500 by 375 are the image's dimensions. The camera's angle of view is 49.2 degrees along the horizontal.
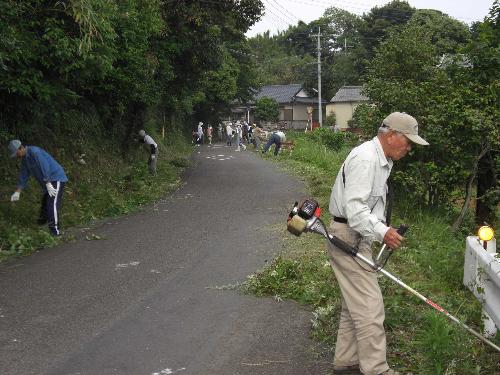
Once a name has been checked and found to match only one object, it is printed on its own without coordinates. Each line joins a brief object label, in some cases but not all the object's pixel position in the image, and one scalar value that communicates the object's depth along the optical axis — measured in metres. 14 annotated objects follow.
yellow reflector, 4.67
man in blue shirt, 9.12
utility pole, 47.16
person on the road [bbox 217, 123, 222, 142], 47.84
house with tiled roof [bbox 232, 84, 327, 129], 64.46
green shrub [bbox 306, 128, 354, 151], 30.77
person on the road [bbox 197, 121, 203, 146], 39.28
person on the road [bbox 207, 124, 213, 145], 43.00
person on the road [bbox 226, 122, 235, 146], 38.19
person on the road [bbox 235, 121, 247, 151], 33.53
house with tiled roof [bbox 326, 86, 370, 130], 55.00
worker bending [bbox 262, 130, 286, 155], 25.52
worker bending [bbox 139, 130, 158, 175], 16.98
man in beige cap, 3.77
